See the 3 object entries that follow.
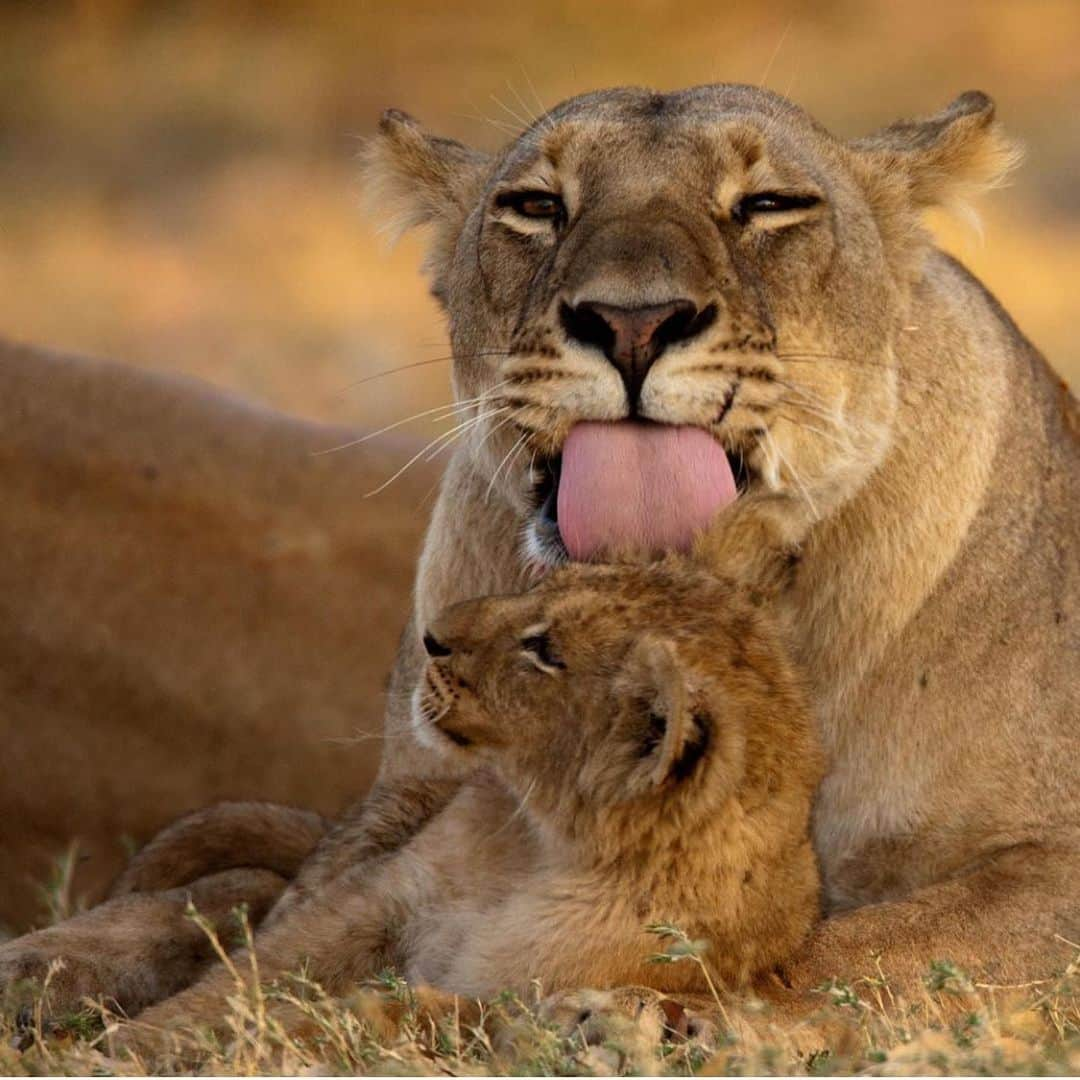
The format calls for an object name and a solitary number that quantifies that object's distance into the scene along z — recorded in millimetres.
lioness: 8953
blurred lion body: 15367
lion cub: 8383
